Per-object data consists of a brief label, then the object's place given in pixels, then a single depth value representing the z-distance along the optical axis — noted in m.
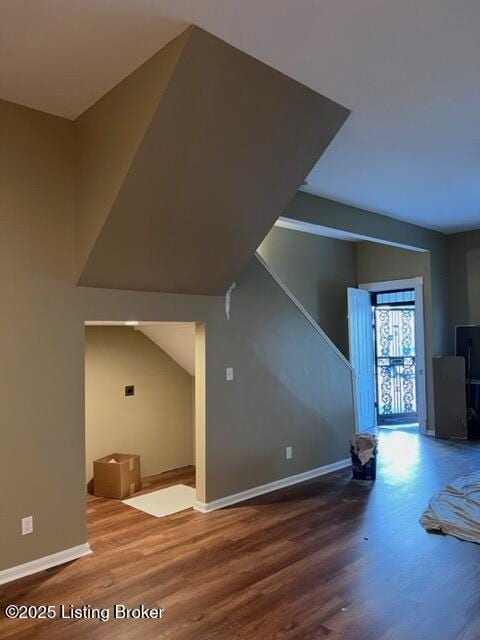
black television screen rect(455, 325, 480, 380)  6.68
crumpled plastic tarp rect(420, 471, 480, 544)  3.47
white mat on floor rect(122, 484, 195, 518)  4.04
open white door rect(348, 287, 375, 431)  7.00
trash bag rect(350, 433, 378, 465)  4.75
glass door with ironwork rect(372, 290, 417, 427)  7.84
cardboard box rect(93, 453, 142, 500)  4.34
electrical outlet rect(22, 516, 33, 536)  2.96
